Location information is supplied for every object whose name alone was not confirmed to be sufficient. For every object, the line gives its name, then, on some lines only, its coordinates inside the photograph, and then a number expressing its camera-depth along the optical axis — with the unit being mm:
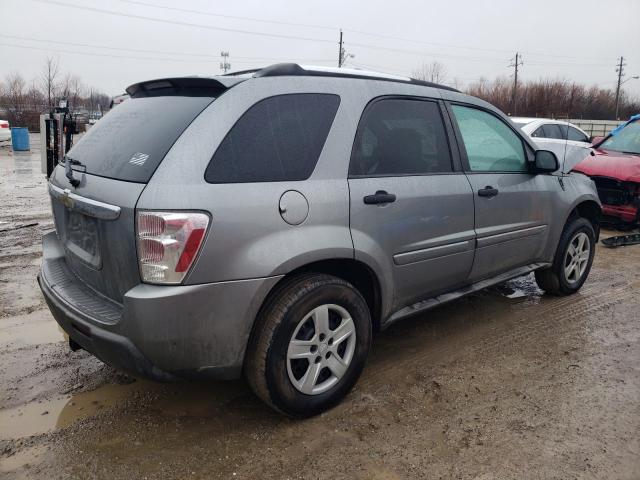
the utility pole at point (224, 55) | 62850
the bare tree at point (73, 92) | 45688
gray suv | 2252
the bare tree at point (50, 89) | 40681
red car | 7348
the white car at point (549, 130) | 11766
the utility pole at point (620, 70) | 67275
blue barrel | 19297
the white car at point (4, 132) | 19219
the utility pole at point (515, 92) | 57250
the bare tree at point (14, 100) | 33031
